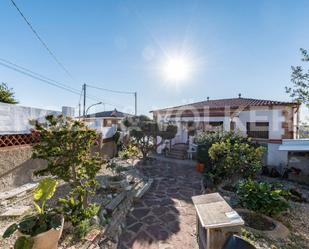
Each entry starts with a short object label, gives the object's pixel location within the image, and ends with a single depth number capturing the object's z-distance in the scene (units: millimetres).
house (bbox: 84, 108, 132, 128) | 32875
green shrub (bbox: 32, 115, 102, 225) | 4906
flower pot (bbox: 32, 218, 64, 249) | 3660
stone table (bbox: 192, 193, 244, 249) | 3793
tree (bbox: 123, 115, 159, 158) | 14597
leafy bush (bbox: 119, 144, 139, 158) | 13224
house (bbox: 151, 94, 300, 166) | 13898
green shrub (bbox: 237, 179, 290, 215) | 6328
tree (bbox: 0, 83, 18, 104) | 13492
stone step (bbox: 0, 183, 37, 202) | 6838
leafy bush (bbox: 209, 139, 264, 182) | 8977
